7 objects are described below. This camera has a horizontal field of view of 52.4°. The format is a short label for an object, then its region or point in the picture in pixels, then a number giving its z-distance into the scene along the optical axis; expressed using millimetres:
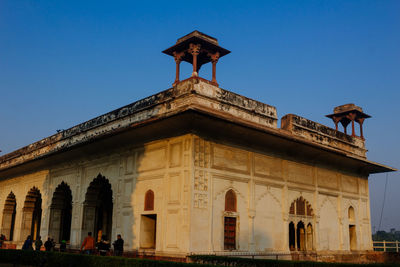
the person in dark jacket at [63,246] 16769
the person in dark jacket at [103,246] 14352
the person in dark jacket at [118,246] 14234
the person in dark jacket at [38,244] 17141
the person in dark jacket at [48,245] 16891
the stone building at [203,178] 13328
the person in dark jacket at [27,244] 16812
